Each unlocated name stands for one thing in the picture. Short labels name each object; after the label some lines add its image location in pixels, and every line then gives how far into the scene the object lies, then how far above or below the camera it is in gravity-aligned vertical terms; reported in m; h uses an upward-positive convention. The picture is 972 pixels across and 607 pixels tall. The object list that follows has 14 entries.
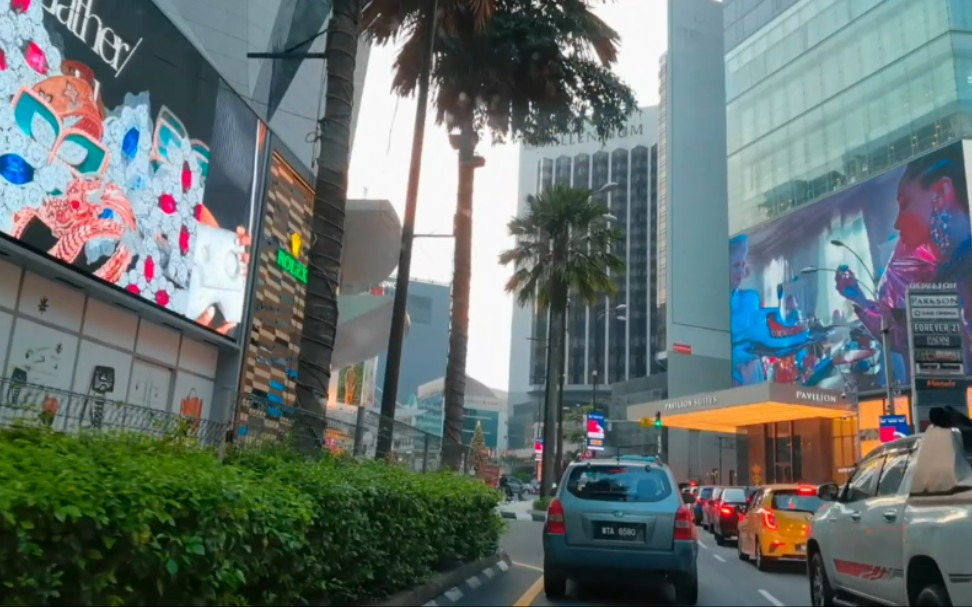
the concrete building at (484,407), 114.68 +12.77
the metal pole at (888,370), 27.41 +4.75
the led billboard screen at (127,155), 12.59 +5.49
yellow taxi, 14.45 -0.19
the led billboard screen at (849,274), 44.44 +14.12
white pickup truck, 5.70 -0.06
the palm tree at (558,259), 34.06 +9.70
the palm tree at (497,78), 17.83 +9.15
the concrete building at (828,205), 45.66 +18.49
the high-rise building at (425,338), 135.75 +24.95
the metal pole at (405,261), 14.07 +3.75
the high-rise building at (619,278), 131.88 +35.31
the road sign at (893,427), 22.88 +2.40
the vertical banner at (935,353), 22.41 +4.31
